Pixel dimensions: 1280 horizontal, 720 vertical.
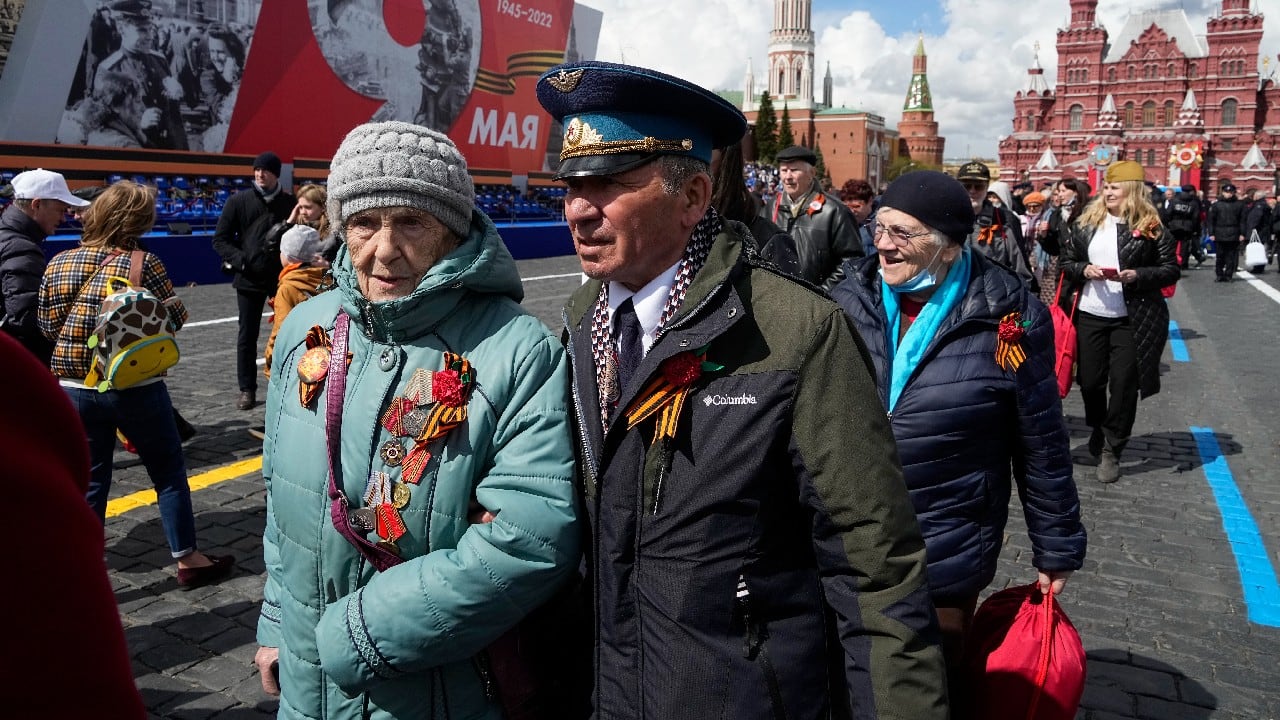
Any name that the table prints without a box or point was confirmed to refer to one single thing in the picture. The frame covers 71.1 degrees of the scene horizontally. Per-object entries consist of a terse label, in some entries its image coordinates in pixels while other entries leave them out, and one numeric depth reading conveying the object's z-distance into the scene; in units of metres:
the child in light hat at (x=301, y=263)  6.20
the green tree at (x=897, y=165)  131.75
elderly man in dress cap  1.61
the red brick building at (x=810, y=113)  128.12
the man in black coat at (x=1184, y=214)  11.20
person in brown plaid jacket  4.14
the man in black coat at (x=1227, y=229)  18.89
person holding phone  6.11
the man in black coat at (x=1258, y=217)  21.41
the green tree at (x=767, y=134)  92.25
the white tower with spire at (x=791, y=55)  138.62
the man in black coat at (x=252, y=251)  7.54
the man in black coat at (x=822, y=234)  5.79
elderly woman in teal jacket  1.78
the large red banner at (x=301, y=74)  15.92
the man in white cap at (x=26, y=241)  4.71
